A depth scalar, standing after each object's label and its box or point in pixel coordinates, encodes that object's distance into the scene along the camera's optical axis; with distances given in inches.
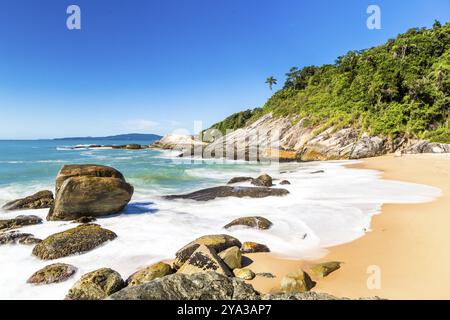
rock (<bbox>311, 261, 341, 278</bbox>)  219.8
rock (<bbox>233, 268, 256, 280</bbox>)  217.3
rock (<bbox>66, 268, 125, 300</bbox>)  197.8
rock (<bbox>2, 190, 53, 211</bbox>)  469.4
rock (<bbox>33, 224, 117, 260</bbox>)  276.7
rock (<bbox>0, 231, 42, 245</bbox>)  311.1
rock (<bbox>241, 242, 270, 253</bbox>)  273.4
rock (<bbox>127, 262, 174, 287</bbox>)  218.2
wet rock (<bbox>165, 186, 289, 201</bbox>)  530.9
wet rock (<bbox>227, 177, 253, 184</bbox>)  715.4
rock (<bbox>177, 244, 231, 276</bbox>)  212.8
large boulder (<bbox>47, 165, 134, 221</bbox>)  392.2
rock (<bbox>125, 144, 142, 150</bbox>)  2874.0
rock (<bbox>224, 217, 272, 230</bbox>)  342.6
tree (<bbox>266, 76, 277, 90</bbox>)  3120.1
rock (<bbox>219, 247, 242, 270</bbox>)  237.5
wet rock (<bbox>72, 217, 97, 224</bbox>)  386.3
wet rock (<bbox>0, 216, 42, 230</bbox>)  360.9
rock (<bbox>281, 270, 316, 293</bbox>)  193.6
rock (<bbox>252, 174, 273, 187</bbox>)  636.1
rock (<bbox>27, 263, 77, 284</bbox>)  227.5
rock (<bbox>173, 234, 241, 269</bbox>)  252.2
